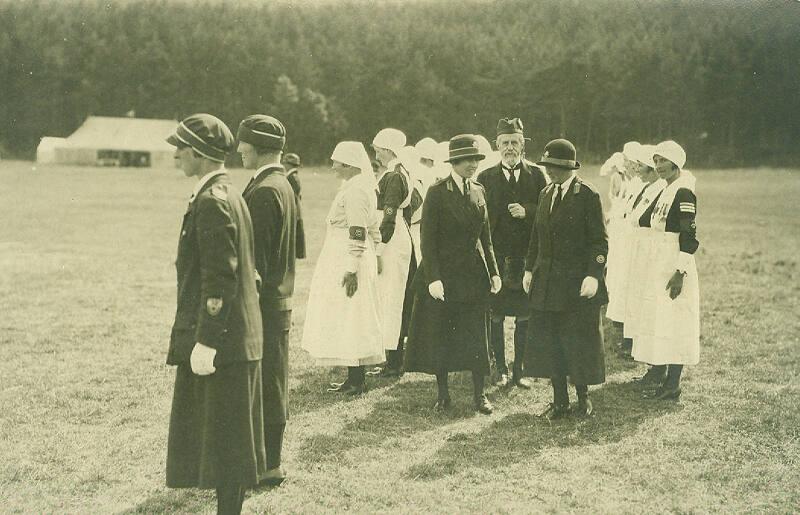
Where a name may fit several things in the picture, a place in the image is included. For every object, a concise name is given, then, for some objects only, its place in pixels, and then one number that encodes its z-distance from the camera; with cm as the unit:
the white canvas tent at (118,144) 3964
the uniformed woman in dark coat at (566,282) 580
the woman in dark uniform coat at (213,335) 338
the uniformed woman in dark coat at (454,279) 598
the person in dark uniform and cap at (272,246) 416
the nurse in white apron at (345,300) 638
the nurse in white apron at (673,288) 637
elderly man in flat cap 709
